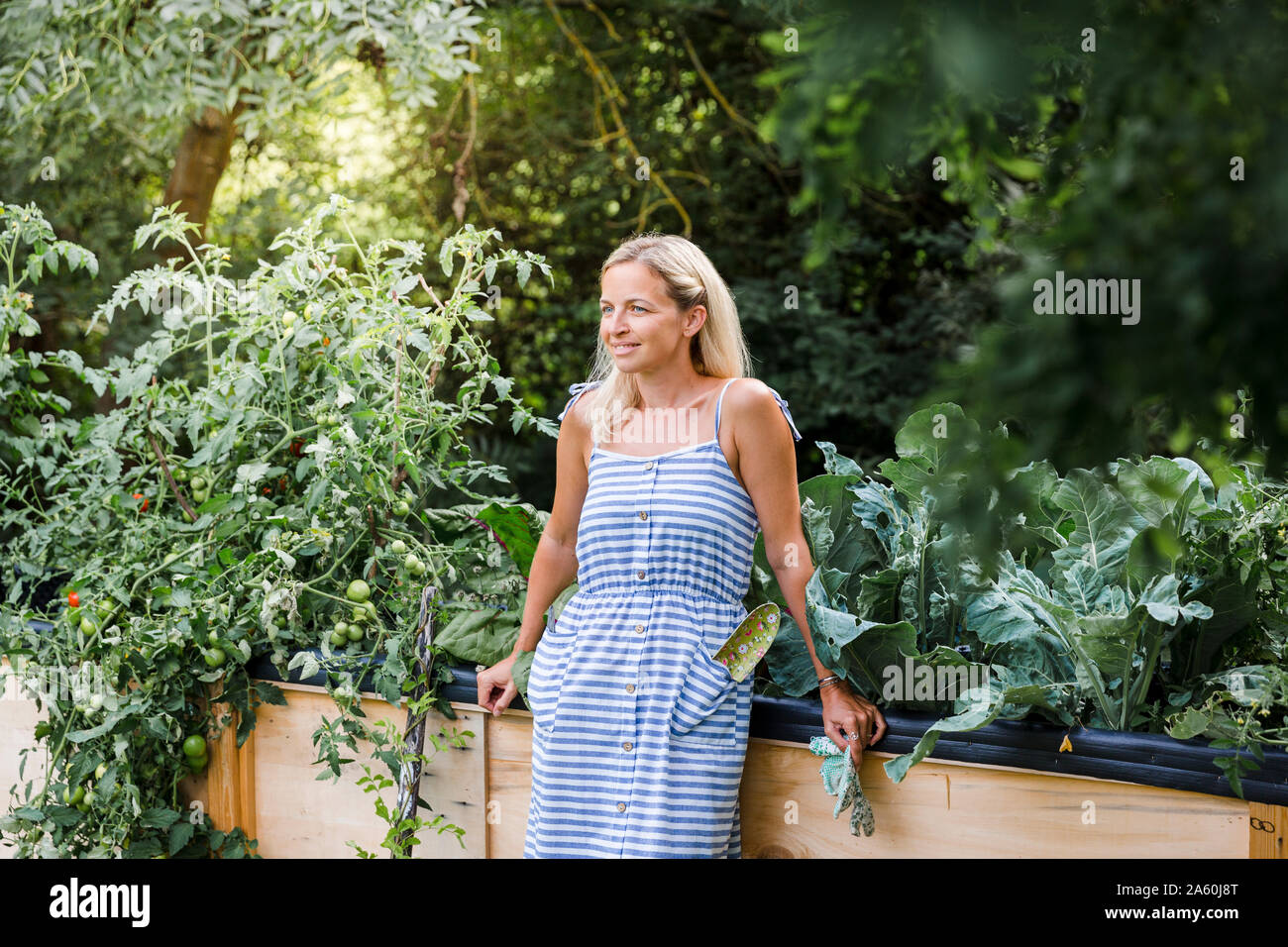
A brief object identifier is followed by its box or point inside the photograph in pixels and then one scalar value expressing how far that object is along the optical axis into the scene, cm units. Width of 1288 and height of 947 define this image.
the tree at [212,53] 415
